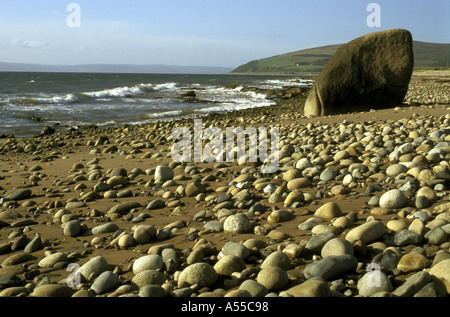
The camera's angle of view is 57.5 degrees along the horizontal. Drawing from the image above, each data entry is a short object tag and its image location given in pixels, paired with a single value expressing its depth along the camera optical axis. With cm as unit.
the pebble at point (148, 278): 246
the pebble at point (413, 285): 196
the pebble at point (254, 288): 216
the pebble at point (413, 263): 225
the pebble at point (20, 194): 489
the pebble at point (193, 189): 454
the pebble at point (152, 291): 225
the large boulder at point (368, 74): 1027
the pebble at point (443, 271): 199
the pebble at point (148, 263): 266
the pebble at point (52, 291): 237
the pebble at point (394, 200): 334
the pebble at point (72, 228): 356
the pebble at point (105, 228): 357
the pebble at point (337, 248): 246
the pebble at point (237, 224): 323
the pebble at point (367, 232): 270
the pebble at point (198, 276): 236
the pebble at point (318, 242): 266
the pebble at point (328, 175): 448
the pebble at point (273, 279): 225
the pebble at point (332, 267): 228
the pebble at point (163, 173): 525
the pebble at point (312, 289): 204
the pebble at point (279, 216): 340
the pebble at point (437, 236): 255
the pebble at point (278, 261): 249
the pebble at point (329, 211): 333
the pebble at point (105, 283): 246
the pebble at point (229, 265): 248
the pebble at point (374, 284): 205
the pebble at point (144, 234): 324
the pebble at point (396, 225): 282
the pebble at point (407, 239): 261
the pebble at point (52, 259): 294
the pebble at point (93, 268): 267
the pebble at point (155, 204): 421
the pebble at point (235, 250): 267
